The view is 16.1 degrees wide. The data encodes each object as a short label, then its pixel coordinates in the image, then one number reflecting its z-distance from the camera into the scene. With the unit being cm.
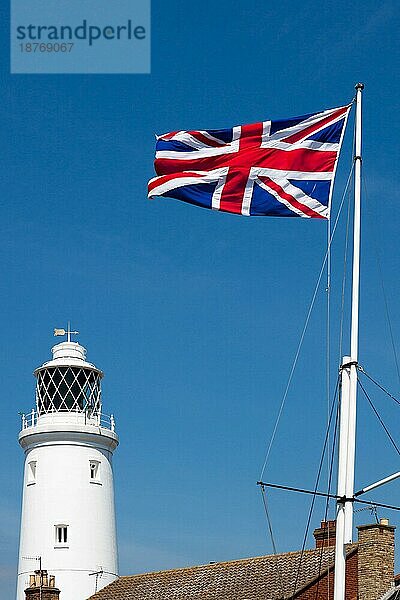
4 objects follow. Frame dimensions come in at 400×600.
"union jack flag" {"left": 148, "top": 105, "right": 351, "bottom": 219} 2691
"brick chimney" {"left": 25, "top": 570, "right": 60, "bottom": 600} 5134
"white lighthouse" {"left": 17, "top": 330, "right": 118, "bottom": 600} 5506
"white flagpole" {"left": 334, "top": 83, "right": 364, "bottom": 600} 2545
